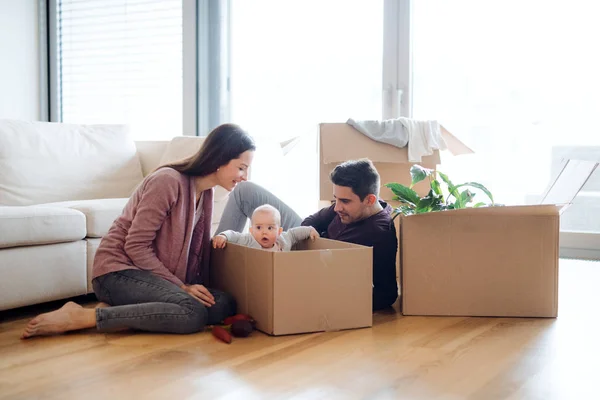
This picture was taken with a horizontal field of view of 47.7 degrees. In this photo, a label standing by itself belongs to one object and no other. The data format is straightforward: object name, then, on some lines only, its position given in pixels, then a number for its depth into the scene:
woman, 2.21
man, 2.54
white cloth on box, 3.20
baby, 2.47
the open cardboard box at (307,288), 2.16
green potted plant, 2.49
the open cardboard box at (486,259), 2.43
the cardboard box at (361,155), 3.20
